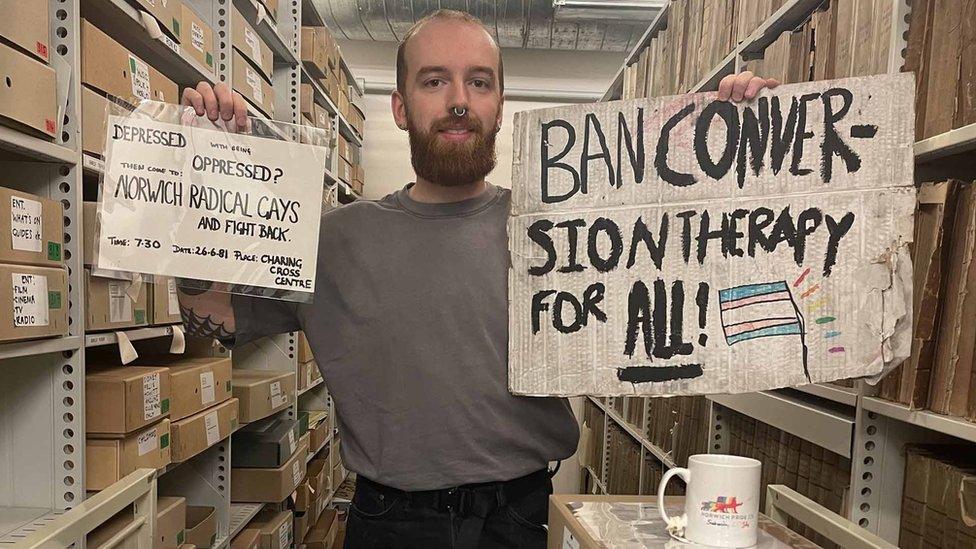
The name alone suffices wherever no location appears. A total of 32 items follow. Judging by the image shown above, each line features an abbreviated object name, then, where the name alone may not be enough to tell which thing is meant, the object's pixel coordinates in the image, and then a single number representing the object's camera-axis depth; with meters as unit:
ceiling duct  3.03
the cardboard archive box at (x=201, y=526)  1.70
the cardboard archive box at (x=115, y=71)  1.21
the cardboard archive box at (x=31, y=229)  1.01
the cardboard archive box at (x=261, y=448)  2.15
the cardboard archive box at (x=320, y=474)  2.79
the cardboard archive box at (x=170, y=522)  1.44
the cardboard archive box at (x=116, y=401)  1.27
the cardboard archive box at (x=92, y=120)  1.20
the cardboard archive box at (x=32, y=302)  0.99
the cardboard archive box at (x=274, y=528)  2.14
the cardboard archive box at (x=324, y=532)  2.73
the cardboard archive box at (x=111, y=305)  1.22
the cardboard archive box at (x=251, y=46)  1.90
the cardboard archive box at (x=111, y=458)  1.27
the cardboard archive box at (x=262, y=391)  2.01
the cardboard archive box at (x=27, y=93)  0.98
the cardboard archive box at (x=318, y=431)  2.80
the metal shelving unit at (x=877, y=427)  0.96
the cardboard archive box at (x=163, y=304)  1.45
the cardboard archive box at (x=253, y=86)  1.90
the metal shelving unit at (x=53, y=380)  1.14
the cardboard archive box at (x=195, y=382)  1.51
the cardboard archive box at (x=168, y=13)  1.41
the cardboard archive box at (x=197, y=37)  1.59
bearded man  1.03
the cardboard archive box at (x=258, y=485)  2.14
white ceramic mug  0.71
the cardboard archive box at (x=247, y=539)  2.00
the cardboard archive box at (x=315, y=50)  2.67
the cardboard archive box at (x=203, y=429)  1.50
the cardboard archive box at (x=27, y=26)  0.99
